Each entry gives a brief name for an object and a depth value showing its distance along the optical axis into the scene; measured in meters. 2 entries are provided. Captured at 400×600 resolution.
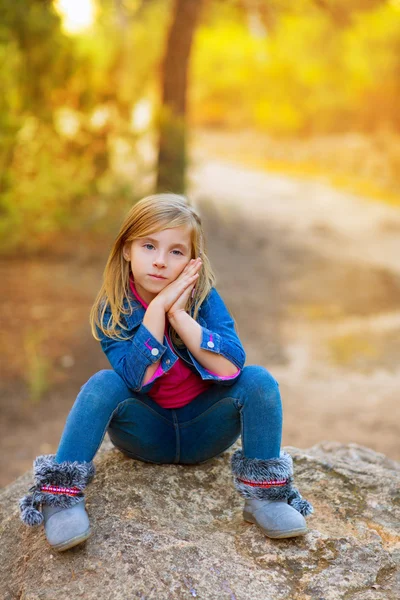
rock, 1.69
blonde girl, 1.83
